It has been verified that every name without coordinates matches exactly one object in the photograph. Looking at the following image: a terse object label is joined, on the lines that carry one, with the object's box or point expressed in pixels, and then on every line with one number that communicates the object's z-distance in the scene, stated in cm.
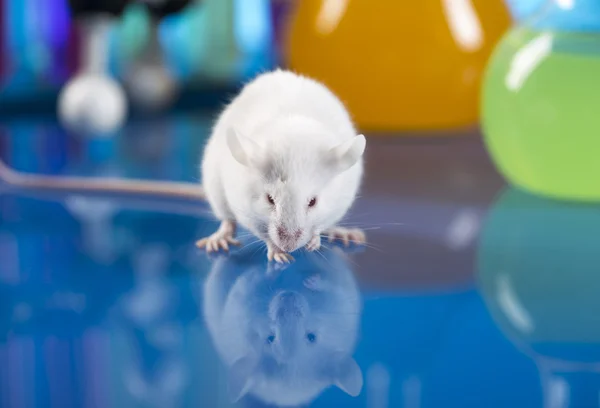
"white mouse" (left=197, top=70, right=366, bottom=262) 39
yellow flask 53
